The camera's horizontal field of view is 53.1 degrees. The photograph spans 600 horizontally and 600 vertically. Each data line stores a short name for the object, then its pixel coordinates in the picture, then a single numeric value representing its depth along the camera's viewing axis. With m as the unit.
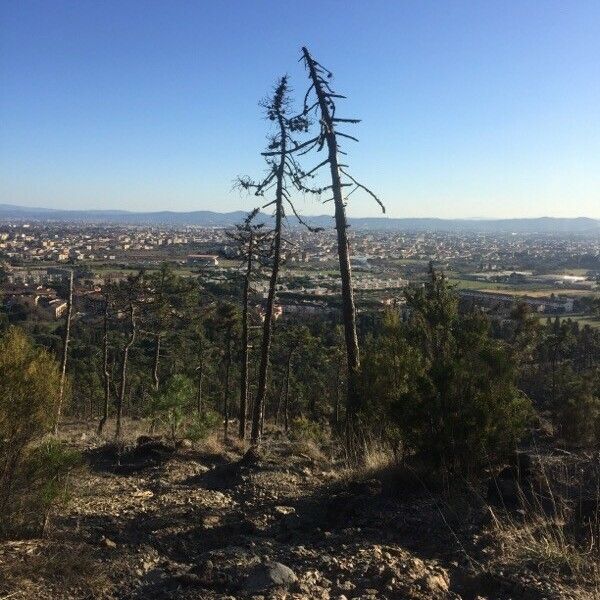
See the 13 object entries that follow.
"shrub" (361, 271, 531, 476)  5.20
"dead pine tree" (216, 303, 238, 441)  20.86
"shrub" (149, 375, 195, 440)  9.50
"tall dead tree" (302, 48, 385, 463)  9.04
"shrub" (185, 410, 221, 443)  9.37
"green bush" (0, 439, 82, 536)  4.22
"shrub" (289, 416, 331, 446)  10.57
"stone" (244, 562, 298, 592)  3.39
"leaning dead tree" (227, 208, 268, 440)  13.99
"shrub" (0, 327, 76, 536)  4.16
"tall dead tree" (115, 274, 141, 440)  17.81
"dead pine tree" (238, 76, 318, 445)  11.61
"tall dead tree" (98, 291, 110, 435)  17.70
